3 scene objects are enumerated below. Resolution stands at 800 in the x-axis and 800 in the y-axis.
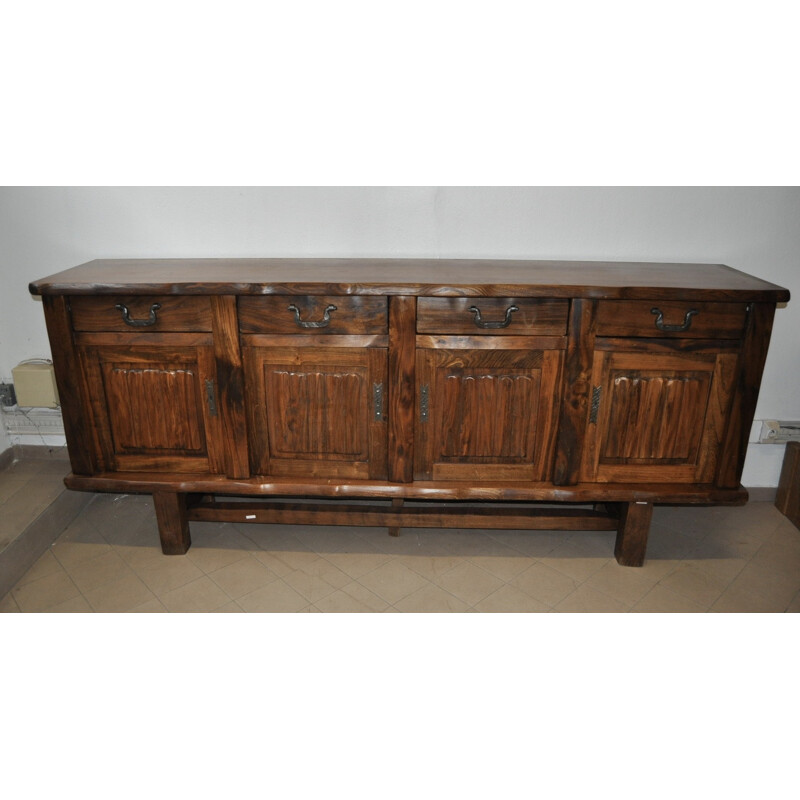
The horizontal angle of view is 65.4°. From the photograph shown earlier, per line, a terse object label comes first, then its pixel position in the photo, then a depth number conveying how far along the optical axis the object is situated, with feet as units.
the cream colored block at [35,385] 9.01
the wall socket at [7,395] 9.48
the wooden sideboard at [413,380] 6.73
